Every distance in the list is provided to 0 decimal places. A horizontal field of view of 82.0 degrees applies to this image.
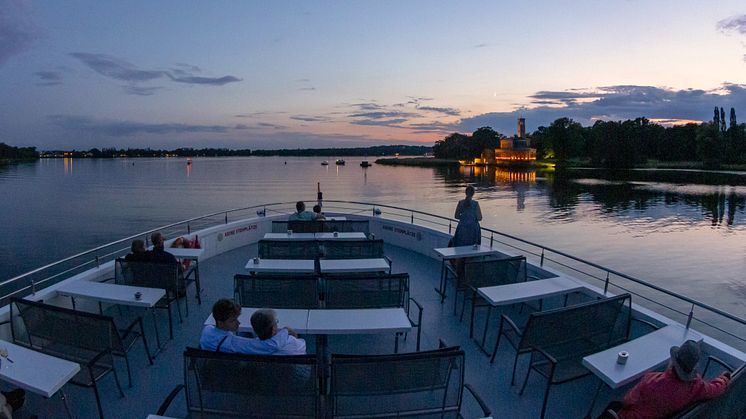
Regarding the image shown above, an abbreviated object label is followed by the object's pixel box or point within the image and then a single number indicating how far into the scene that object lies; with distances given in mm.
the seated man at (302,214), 9203
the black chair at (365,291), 5055
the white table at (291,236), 8164
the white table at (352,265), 6047
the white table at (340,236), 8145
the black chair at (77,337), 3740
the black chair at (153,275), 5566
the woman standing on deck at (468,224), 7570
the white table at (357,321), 3980
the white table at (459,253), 6883
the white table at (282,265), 6039
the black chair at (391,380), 2941
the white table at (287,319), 3992
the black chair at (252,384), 2906
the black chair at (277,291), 4965
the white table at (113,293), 4750
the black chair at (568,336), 3984
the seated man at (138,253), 5789
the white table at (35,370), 2926
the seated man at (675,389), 2709
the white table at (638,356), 3260
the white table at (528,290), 4916
